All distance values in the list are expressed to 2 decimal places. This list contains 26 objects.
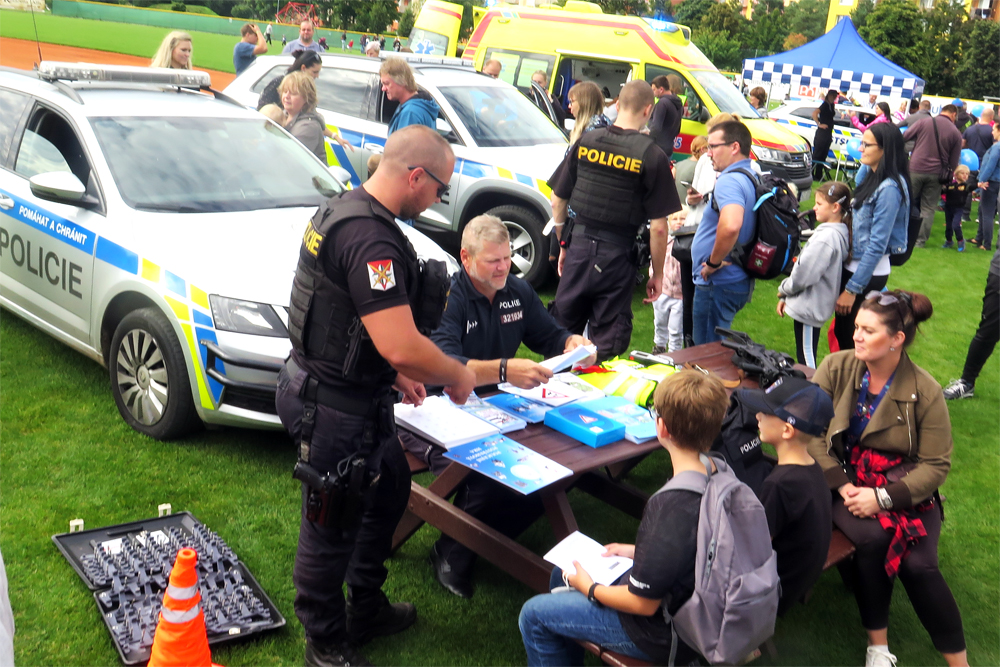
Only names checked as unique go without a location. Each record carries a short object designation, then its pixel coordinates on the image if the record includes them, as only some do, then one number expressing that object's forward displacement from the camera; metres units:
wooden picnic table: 3.16
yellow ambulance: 11.53
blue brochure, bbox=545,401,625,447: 3.29
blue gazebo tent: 21.61
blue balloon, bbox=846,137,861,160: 16.80
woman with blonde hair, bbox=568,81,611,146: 6.98
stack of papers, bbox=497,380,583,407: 3.61
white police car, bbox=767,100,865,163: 17.86
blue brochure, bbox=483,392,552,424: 3.48
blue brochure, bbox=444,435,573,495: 2.91
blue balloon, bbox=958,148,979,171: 13.92
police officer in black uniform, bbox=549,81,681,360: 4.82
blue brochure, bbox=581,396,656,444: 3.39
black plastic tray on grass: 3.12
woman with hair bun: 3.34
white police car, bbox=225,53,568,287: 7.74
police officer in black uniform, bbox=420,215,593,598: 3.65
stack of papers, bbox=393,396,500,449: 3.11
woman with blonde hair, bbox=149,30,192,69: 7.45
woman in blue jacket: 5.45
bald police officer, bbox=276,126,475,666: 2.54
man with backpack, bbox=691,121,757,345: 5.15
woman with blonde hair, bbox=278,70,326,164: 6.88
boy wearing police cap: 2.89
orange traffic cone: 2.65
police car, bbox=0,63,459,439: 4.21
